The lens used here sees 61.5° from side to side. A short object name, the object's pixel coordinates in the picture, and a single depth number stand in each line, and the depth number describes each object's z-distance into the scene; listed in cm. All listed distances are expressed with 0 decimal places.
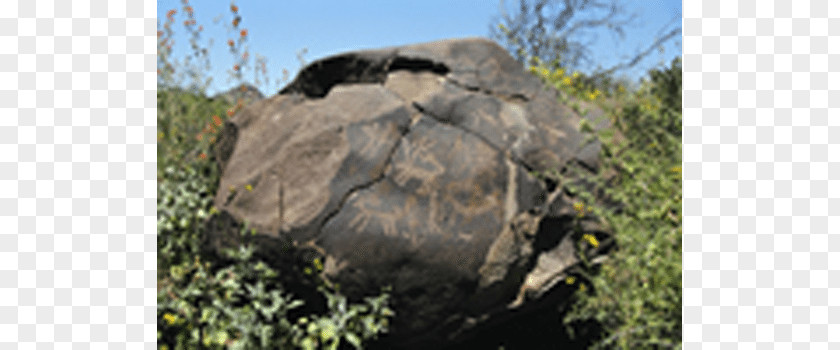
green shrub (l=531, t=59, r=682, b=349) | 347
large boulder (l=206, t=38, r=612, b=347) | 343
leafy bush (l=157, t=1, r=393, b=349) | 361
